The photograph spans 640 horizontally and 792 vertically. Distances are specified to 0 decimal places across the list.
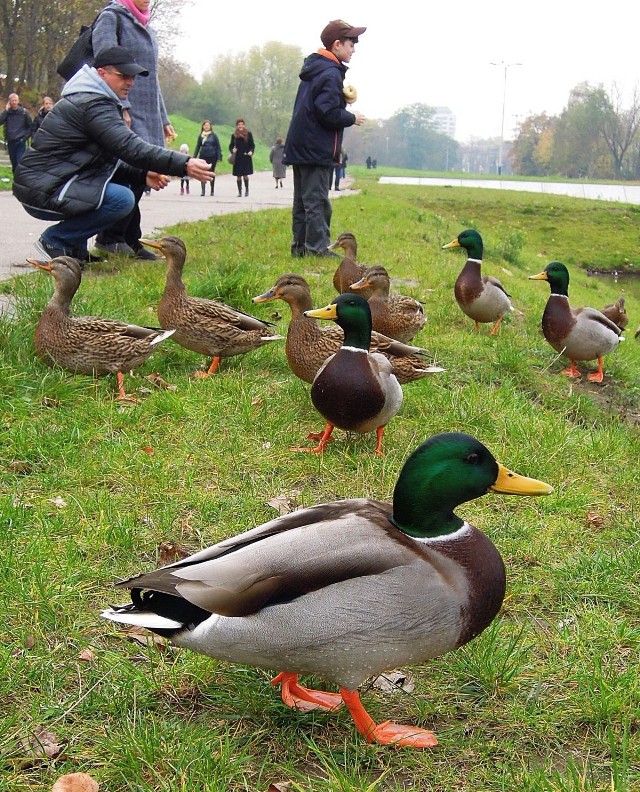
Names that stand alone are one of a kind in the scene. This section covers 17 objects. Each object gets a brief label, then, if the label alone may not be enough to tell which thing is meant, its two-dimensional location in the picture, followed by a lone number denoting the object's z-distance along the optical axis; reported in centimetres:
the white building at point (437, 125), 14644
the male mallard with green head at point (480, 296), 652
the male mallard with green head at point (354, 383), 367
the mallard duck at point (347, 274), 649
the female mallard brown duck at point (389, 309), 554
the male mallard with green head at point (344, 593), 196
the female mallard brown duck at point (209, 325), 482
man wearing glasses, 626
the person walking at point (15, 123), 1744
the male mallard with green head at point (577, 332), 601
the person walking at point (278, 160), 2595
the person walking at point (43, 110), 1778
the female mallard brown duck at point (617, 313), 815
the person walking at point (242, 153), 2064
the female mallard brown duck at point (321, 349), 439
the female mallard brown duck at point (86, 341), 440
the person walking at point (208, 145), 2092
